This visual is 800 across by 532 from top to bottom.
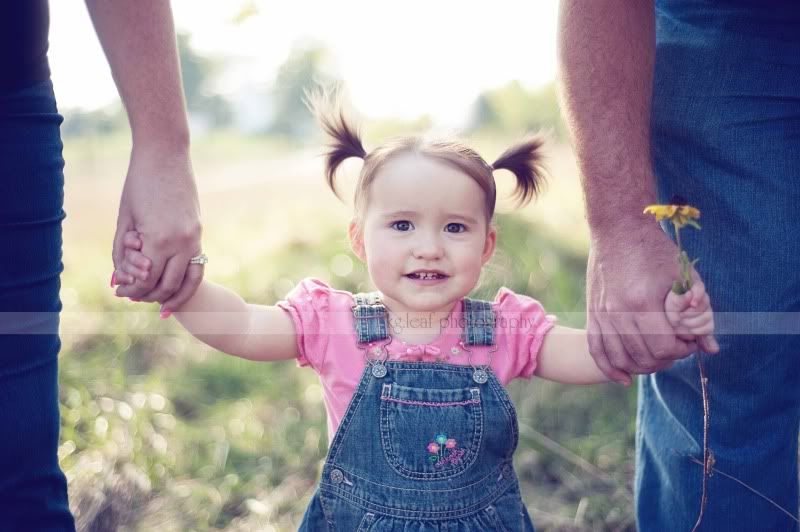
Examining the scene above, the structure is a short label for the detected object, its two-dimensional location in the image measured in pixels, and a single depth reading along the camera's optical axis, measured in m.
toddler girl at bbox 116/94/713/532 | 1.69
